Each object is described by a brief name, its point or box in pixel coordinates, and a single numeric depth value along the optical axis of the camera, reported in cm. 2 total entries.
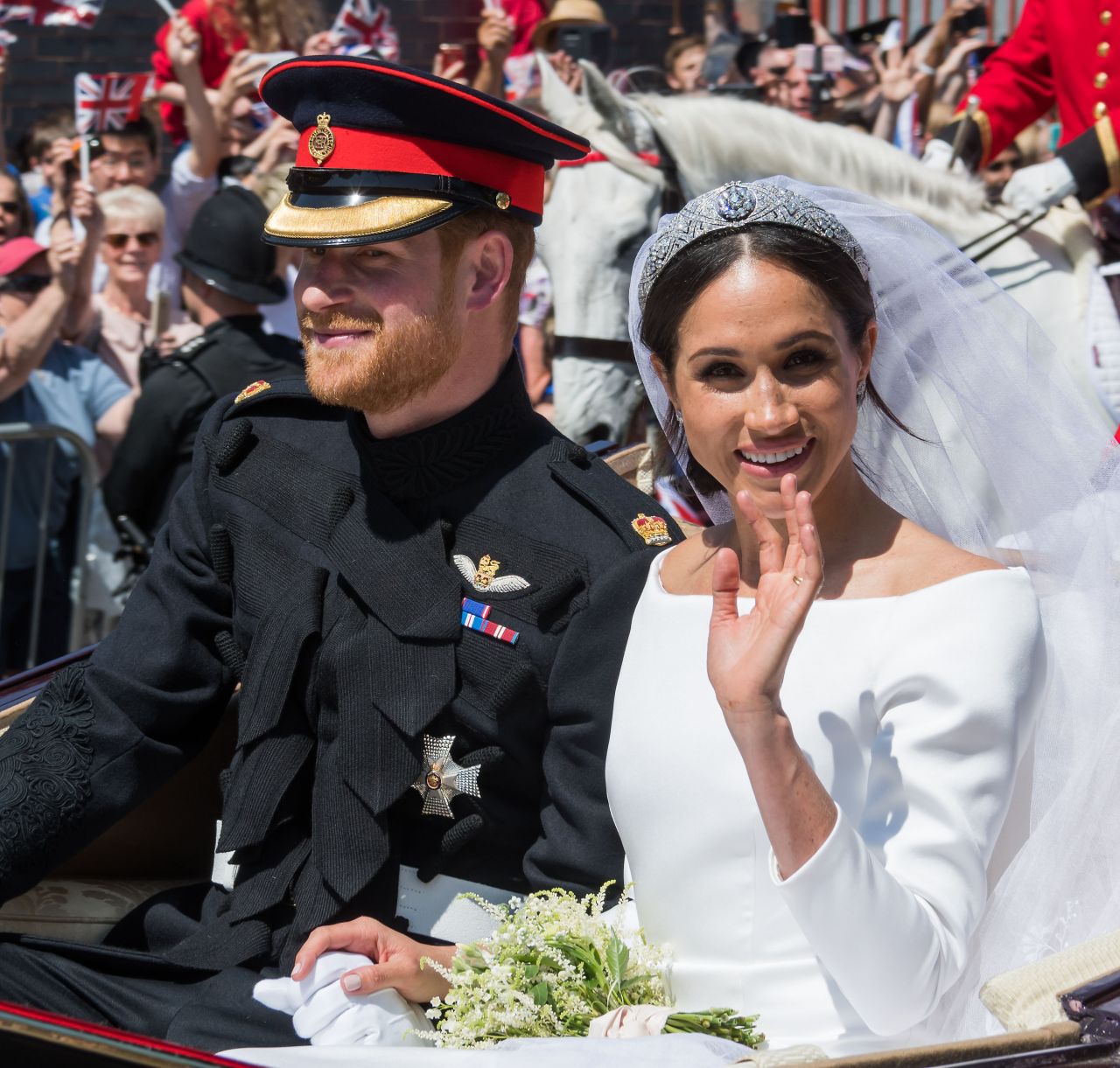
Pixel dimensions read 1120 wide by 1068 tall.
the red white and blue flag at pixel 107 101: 670
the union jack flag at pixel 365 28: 809
